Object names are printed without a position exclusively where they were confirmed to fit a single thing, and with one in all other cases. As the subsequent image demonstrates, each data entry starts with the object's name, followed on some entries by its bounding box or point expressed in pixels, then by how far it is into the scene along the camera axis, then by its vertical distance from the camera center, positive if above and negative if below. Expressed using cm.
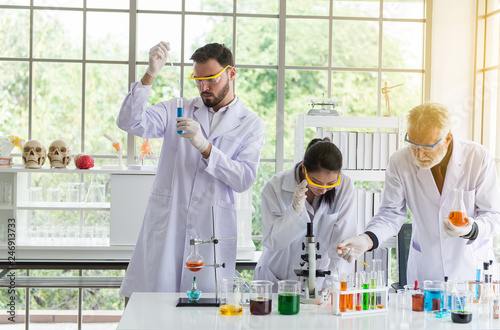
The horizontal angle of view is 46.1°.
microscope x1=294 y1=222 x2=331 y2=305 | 237 -48
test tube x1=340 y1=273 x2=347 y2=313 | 227 -56
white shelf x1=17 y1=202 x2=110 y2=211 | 412 -41
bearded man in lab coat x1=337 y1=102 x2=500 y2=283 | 249 -20
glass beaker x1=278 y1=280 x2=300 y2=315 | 224 -55
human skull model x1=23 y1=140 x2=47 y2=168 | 414 -4
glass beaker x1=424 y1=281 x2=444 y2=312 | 233 -54
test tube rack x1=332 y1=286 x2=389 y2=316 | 225 -58
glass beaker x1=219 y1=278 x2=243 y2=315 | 224 -56
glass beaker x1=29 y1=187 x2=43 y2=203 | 438 -35
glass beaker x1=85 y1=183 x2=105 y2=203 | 434 -32
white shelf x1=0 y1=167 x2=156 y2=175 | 408 -15
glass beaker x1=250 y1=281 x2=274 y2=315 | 223 -56
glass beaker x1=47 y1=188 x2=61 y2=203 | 428 -34
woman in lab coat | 257 -30
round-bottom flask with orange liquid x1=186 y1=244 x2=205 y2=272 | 232 -44
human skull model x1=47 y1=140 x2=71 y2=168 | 419 -4
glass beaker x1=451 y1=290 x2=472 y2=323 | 219 -57
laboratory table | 210 -62
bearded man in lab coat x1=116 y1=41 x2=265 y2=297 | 270 -14
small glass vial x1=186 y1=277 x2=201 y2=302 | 238 -58
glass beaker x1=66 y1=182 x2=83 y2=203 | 431 -33
